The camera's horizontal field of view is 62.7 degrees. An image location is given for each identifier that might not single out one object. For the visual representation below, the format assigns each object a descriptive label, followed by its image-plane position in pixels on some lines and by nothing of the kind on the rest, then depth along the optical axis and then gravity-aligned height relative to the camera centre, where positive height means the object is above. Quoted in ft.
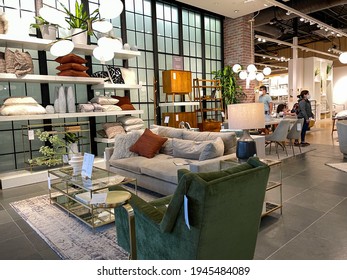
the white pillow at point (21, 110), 15.20 +0.38
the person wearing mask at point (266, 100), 26.99 +0.82
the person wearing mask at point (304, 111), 25.46 -0.34
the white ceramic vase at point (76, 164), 11.82 -2.03
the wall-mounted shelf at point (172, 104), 23.80 +0.66
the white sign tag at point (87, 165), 10.33 -1.88
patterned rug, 8.04 -3.90
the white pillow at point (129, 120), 20.58 -0.50
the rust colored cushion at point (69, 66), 17.53 +3.00
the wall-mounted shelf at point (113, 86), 19.36 +1.90
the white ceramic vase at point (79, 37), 17.53 +4.87
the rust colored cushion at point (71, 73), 17.47 +2.58
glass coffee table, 9.97 -3.08
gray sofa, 12.05 -2.17
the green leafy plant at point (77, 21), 17.15 +5.79
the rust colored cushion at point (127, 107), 20.40 +0.44
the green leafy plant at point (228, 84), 28.40 +2.54
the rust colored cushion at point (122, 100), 20.66 +0.97
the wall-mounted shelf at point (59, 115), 15.24 +0.00
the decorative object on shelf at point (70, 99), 17.72 +0.99
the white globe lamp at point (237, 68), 26.91 +3.91
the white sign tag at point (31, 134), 16.31 -1.05
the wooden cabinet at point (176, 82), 23.49 +2.48
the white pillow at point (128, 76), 20.97 +2.73
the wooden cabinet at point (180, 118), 23.75 -0.56
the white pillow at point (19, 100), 15.56 +0.92
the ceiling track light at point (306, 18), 23.51 +8.59
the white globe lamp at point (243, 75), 26.86 +3.22
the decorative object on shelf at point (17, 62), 15.42 +2.98
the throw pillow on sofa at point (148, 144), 15.24 -1.73
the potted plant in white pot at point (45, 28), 16.71 +5.18
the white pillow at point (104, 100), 19.06 +0.93
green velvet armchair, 4.87 -2.05
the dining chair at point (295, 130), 21.63 -1.72
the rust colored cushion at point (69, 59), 17.54 +3.49
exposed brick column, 28.35 +6.65
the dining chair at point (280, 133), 20.38 -1.80
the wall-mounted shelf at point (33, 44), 15.38 +4.19
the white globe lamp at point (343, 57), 25.98 +4.44
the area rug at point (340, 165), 16.47 -3.58
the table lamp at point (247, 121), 9.76 -0.40
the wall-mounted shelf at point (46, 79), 15.42 +2.16
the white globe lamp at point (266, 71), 31.24 +4.10
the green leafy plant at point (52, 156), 15.25 -2.51
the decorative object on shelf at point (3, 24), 15.23 +4.99
